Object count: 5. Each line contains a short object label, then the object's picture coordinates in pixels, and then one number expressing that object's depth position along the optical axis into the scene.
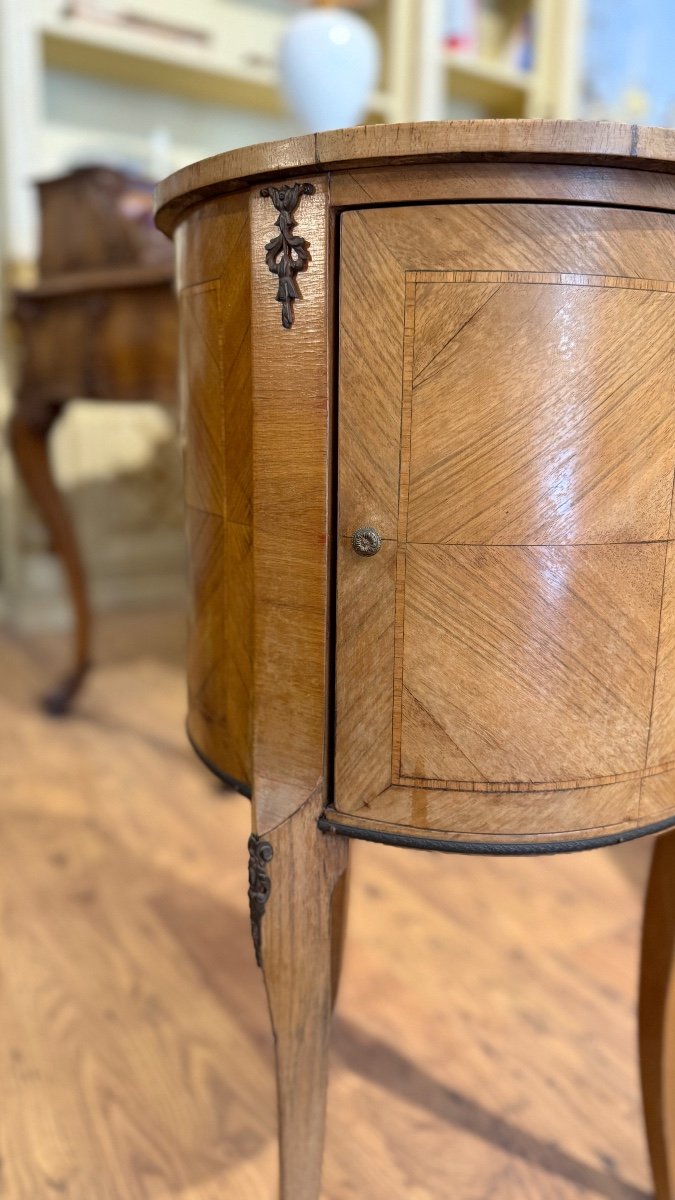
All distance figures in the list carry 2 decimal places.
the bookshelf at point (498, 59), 2.84
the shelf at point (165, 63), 2.43
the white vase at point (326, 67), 1.37
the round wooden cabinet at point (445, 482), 0.54
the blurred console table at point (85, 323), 1.67
